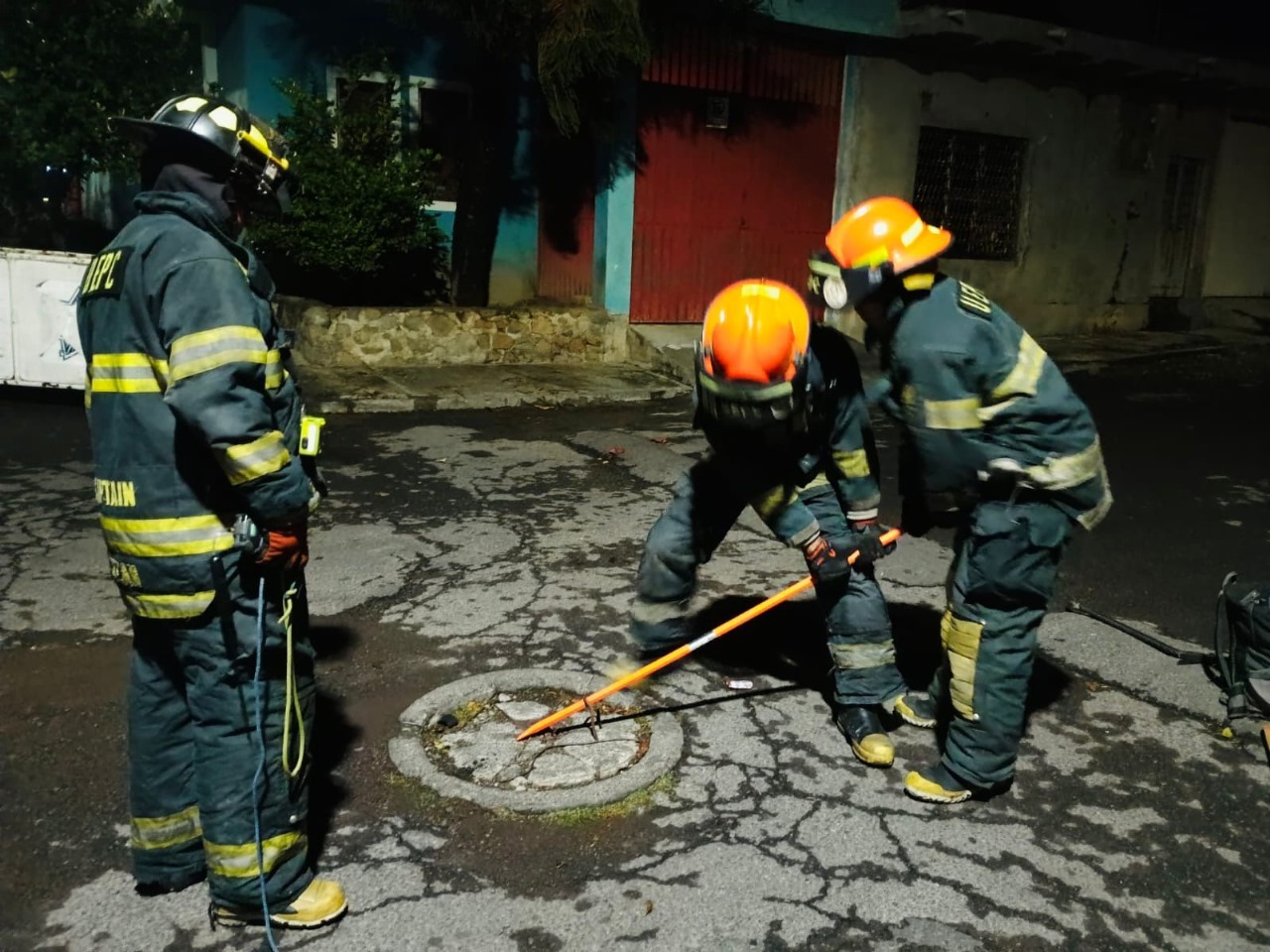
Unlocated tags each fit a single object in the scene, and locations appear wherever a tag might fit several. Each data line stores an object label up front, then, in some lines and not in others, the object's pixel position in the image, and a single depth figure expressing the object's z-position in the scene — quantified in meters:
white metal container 8.02
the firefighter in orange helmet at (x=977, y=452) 2.97
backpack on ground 3.73
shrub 9.77
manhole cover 3.14
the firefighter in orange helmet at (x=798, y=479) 3.06
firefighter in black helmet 2.26
